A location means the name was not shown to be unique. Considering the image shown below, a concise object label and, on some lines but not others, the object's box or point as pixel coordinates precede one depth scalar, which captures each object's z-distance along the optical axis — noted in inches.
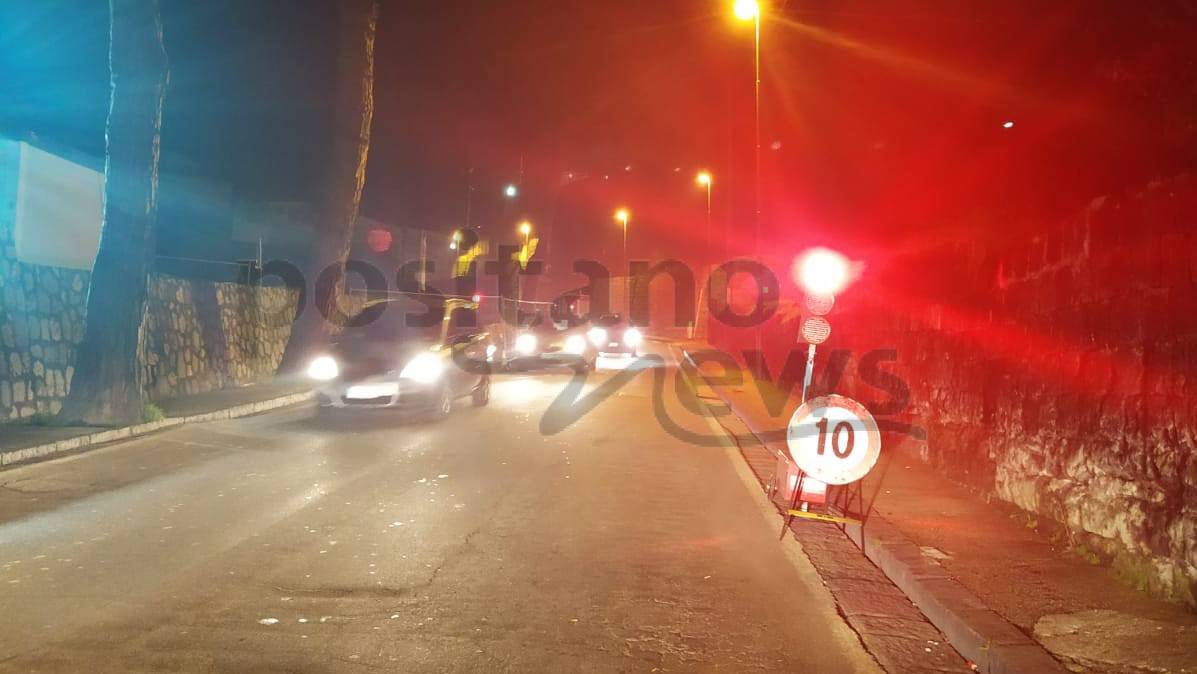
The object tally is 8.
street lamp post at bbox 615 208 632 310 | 2037.4
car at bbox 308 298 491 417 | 519.2
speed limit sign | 272.1
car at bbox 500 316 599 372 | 992.2
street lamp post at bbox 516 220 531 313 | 2039.0
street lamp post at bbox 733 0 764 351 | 579.8
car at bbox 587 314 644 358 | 1269.1
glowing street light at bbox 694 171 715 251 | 1257.4
